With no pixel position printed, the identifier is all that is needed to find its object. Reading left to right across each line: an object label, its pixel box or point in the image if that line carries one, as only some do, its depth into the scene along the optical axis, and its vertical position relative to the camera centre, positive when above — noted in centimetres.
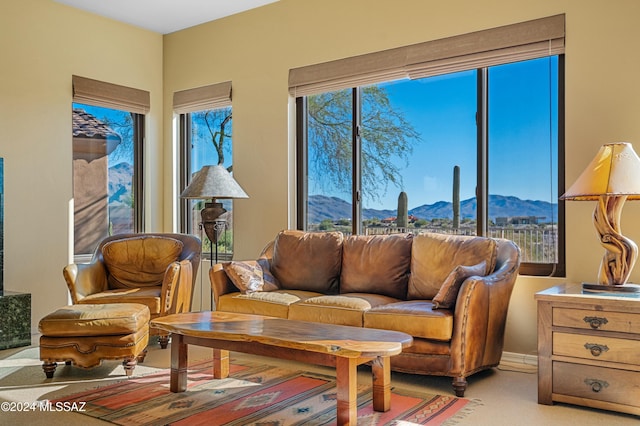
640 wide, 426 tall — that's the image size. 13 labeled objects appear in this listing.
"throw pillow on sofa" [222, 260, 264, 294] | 429 -46
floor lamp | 485 +20
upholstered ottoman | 363 -77
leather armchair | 432 -46
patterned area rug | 293 -103
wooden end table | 297 -72
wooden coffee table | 268 -62
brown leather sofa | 339 -51
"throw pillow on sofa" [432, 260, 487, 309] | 344 -44
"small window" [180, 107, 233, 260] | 585 +66
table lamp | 317 +8
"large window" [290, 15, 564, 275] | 409 +48
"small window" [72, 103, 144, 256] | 561 +42
